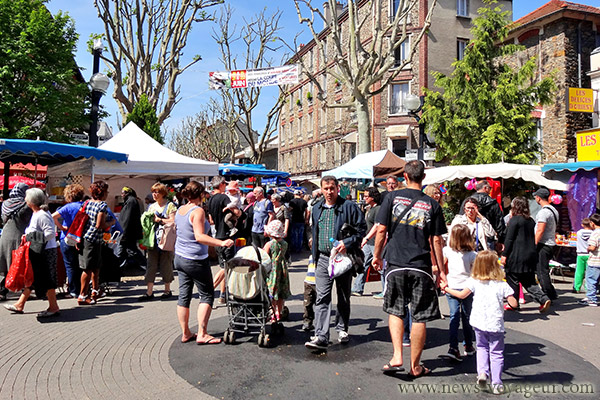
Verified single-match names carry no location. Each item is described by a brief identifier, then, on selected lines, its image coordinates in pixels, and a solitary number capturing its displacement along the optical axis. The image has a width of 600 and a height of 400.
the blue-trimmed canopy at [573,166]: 9.69
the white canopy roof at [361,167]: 12.70
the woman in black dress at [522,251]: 6.71
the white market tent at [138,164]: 10.60
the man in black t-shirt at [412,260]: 4.05
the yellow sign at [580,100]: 15.35
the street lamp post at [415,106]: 13.27
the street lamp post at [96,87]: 11.80
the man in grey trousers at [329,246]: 4.88
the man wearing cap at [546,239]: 7.52
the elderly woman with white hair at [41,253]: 6.22
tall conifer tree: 15.21
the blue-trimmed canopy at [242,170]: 17.37
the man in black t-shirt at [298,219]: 12.70
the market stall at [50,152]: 8.63
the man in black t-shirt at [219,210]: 7.51
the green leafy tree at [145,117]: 17.00
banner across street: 17.06
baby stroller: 5.08
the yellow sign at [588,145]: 13.48
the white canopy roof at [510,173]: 10.58
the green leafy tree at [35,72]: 18.23
